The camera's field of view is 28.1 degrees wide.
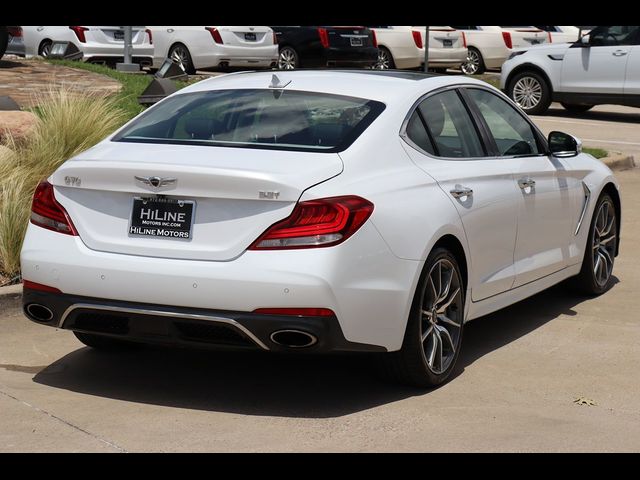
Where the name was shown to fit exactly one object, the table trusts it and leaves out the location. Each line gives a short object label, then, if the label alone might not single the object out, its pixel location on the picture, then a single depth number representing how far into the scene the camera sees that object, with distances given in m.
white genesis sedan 5.56
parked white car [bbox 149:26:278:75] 24.14
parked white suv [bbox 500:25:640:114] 20.41
